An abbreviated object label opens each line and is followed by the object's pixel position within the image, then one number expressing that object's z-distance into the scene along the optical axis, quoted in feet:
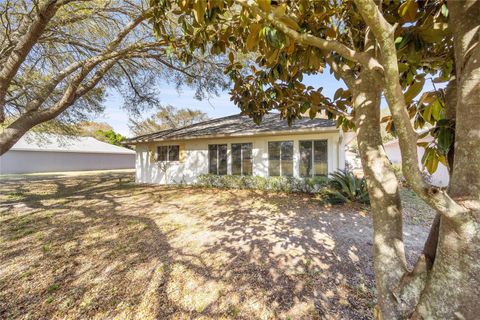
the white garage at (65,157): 71.00
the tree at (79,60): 16.94
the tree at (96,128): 116.61
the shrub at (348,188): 24.02
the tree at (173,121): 96.22
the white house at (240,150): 30.17
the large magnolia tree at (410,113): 3.35
